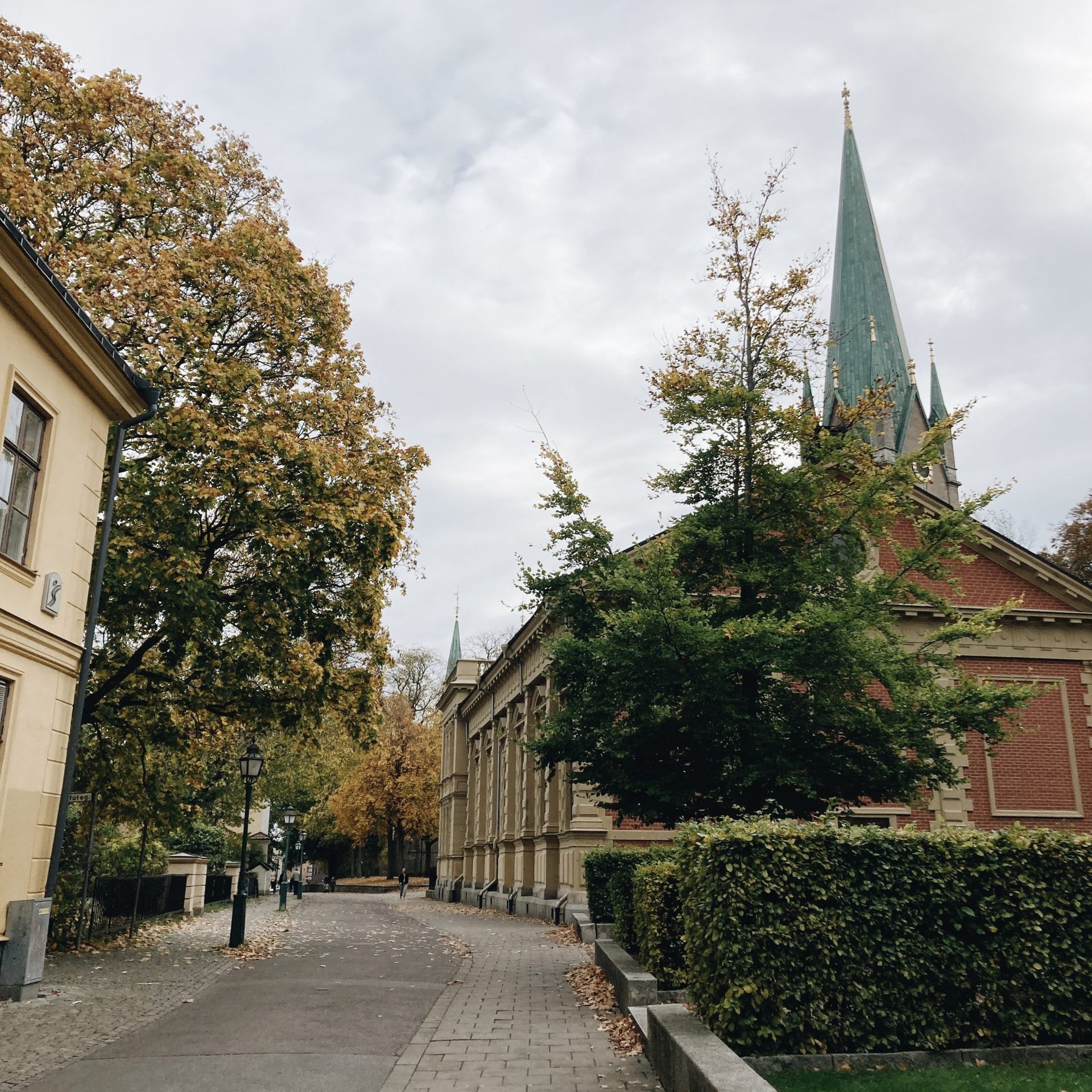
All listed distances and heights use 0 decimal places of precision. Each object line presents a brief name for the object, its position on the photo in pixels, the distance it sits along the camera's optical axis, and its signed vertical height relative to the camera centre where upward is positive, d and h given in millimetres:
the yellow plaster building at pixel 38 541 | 10805 +3079
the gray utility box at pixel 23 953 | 10641 -1426
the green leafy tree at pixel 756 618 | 13844 +2866
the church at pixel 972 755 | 25422 +2014
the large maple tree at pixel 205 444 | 14820 +5605
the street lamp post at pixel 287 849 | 31281 -1199
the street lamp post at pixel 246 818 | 17125 -11
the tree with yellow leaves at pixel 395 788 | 57531 +1839
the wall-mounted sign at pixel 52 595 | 11695 +2474
